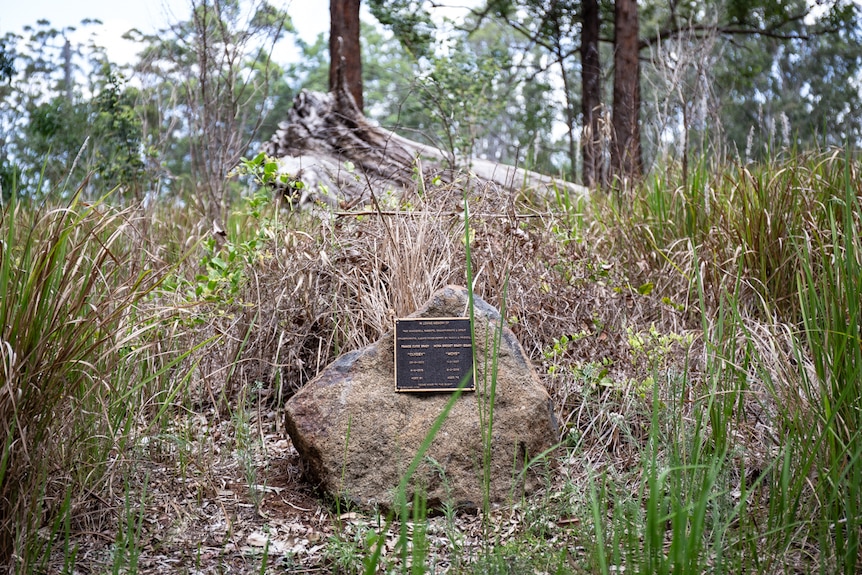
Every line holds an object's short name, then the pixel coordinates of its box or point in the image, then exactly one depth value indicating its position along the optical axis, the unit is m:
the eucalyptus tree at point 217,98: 5.64
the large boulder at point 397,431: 2.84
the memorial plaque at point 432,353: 2.96
